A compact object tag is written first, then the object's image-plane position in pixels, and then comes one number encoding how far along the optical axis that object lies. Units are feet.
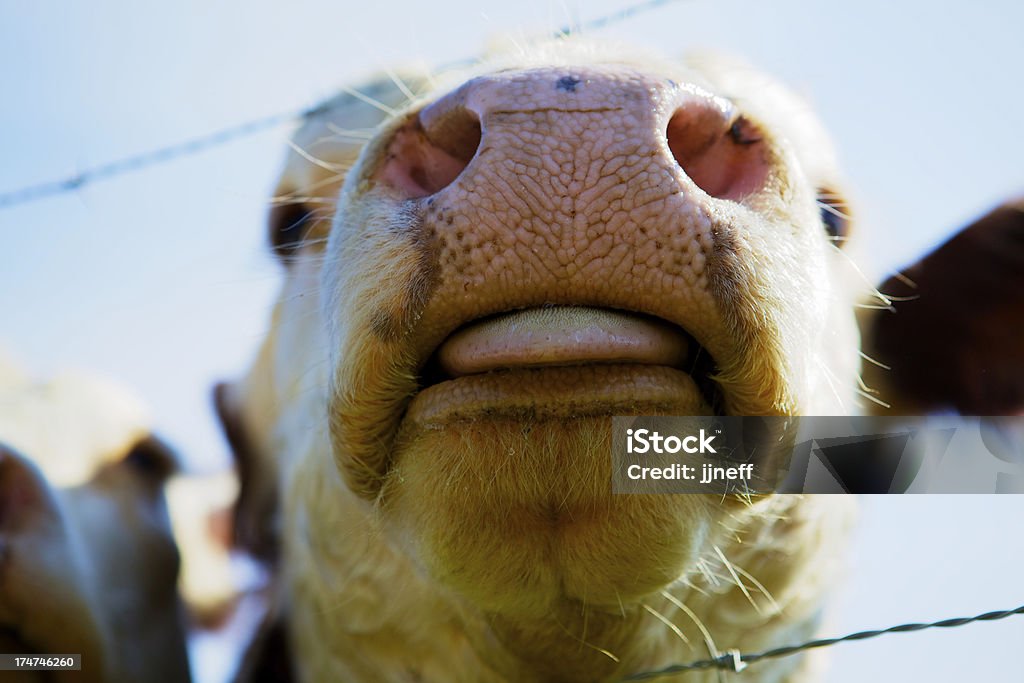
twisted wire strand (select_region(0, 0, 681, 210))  1.86
